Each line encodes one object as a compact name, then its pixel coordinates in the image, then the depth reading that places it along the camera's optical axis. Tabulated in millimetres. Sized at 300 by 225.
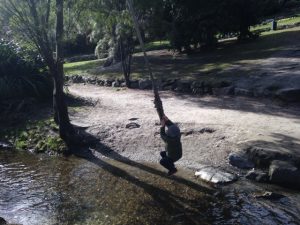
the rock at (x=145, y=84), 11247
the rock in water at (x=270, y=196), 4960
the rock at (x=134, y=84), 11565
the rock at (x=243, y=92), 8902
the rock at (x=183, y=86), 10237
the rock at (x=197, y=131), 6905
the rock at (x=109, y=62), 15045
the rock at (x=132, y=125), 7634
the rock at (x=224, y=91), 9321
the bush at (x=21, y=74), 9676
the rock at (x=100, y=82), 12701
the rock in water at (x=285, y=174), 5228
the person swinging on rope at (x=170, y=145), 5079
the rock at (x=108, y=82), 12483
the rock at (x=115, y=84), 12174
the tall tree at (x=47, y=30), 6532
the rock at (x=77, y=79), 13740
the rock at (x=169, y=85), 10675
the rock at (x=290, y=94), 8167
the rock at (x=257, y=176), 5447
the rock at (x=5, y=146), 7992
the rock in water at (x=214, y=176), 5482
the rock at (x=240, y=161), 5805
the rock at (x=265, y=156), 5619
